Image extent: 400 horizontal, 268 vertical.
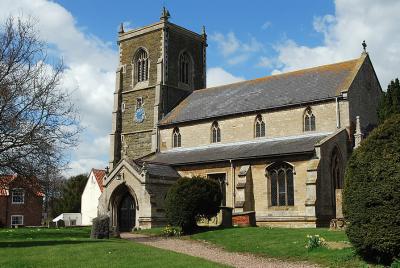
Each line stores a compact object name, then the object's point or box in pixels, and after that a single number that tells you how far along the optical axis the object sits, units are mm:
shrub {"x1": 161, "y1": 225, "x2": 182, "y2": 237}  26266
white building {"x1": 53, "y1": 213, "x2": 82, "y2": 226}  59862
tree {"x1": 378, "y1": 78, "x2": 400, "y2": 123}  31438
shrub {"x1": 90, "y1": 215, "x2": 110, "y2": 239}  24328
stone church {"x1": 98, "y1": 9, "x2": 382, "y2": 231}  29719
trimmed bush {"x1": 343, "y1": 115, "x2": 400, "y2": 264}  13625
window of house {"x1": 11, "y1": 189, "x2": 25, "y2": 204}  55988
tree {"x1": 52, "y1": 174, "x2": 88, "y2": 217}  69500
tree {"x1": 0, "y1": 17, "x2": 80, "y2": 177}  21250
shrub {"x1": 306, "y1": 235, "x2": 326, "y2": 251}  16969
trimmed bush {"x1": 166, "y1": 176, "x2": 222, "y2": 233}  26234
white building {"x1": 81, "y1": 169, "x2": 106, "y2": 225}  60750
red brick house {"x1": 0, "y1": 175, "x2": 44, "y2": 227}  55250
